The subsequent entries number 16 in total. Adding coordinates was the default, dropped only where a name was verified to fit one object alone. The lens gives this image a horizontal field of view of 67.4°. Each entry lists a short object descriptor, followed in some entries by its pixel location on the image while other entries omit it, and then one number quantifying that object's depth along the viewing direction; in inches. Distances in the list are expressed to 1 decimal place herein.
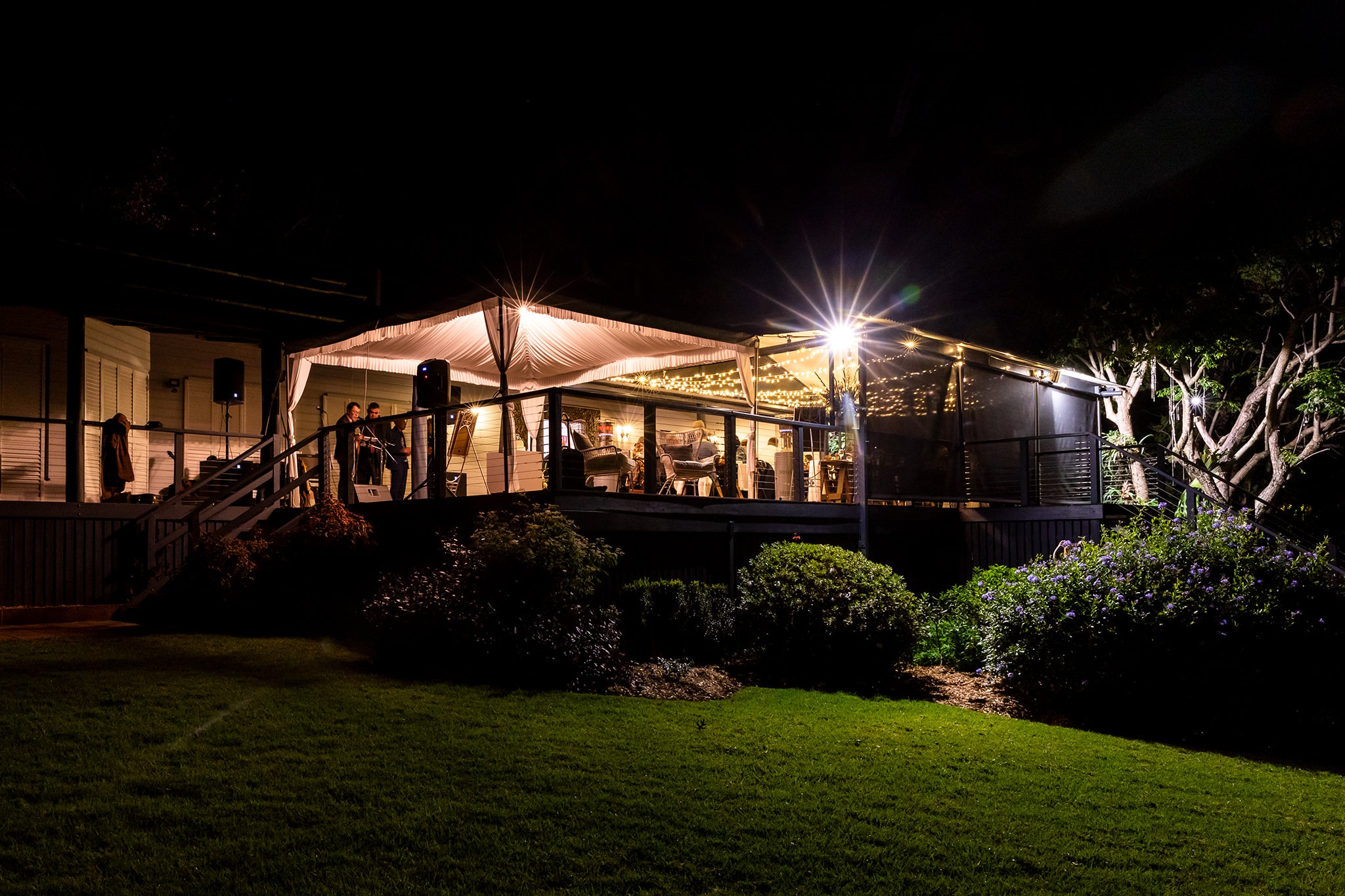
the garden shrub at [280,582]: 441.7
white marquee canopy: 525.3
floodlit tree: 802.8
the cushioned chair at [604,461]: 493.0
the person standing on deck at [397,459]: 537.6
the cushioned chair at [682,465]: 510.3
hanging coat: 541.3
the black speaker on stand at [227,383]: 611.8
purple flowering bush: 347.6
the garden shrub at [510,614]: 350.6
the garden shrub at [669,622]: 434.6
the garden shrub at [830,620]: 408.8
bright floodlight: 557.0
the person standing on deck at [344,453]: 532.4
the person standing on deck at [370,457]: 556.1
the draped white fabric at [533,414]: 613.9
